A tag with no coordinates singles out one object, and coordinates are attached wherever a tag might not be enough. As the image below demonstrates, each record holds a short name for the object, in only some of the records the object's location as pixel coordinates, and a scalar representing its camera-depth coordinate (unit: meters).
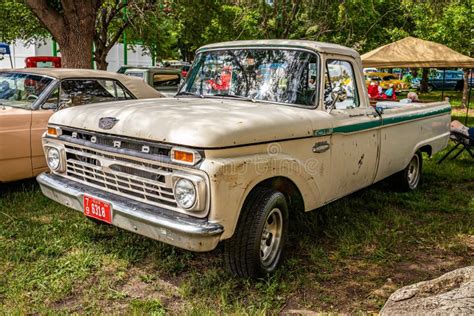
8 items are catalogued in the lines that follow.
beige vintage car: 5.23
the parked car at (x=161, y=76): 11.91
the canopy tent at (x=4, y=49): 18.36
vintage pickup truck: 3.18
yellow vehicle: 29.01
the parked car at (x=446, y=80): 32.94
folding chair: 8.30
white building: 29.25
